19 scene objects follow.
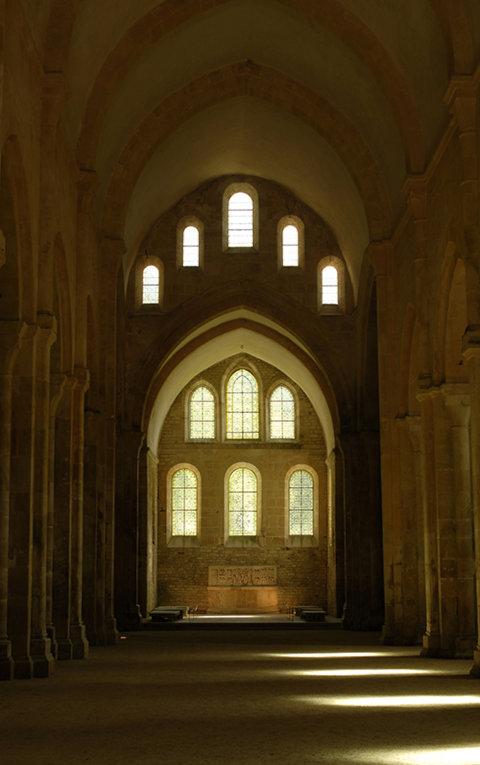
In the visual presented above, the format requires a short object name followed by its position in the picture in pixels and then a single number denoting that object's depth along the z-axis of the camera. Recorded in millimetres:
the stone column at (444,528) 16922
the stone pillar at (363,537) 26234
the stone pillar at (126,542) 26719
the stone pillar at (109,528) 21453
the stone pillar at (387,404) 21344
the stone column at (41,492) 14125
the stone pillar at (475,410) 14117
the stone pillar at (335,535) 29781
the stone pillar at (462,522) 16844
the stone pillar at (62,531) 17328
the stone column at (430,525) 17453
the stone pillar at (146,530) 29234
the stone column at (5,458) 13008
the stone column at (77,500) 18078
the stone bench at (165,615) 28625
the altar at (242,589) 35438
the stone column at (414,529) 20984
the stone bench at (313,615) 28891
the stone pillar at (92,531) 20891
